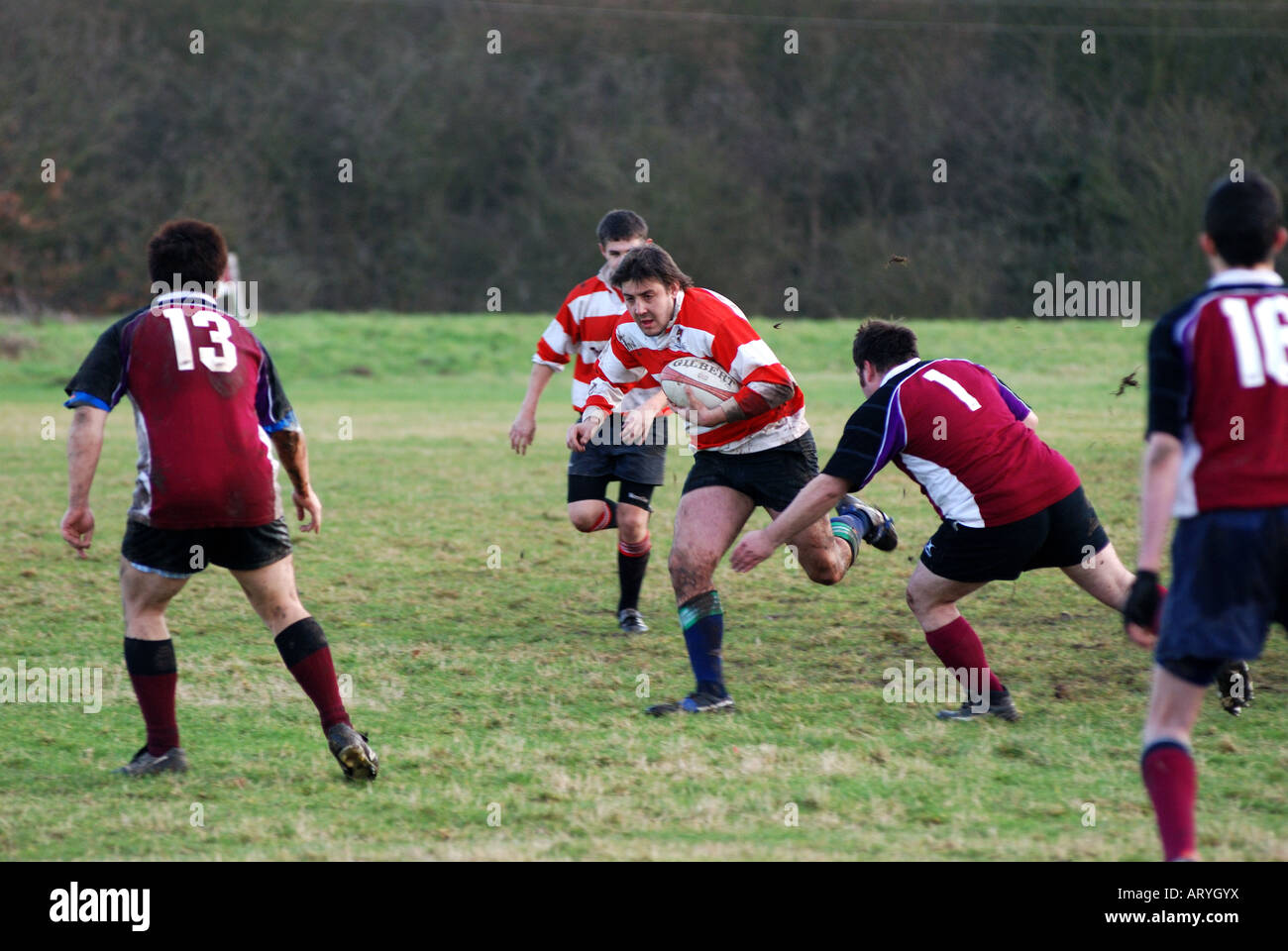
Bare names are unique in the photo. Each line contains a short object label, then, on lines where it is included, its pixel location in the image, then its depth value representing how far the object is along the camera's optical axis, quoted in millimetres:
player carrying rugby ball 10453
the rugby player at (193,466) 8328
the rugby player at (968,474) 9586
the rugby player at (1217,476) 6207
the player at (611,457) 13297
